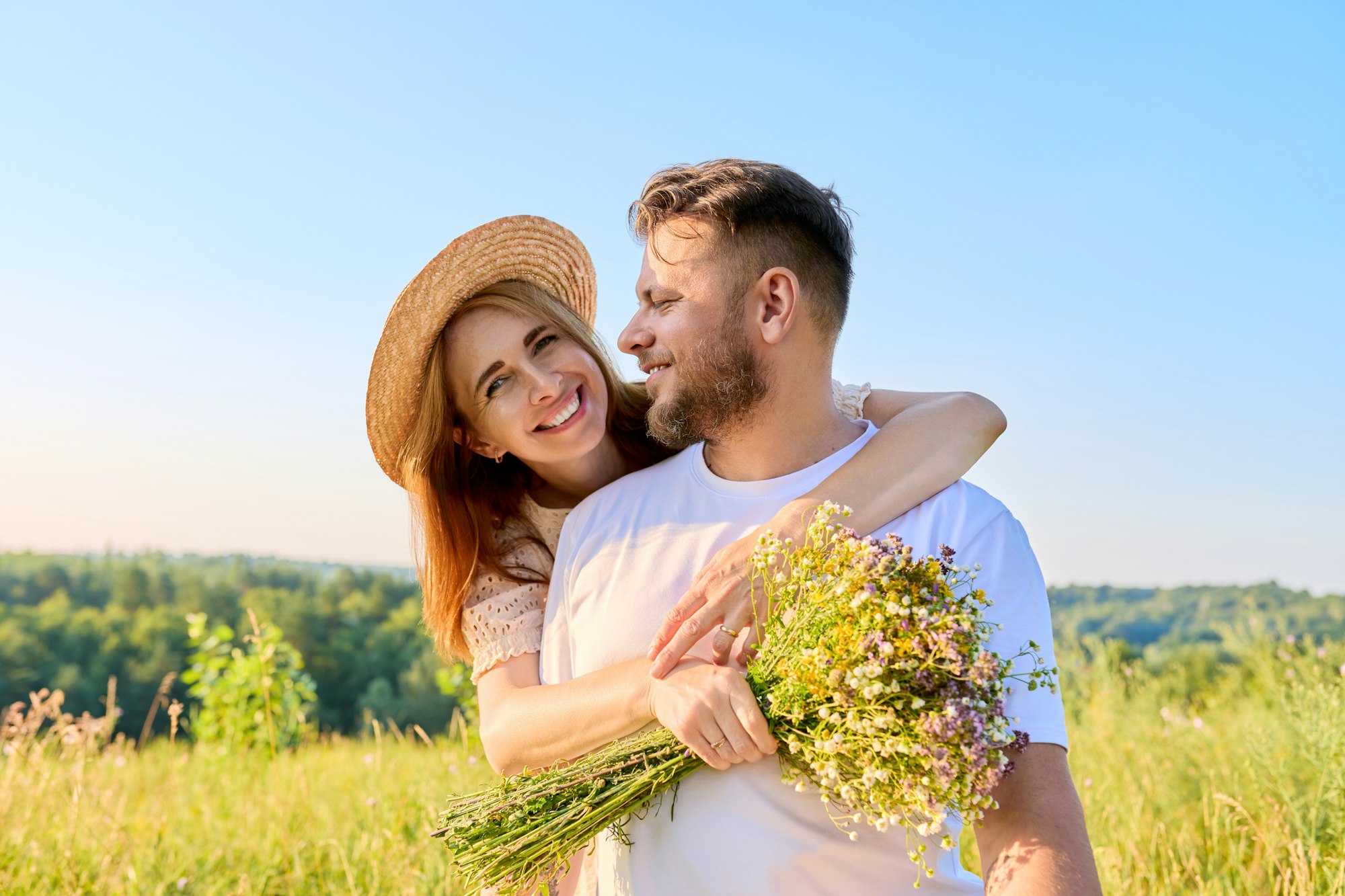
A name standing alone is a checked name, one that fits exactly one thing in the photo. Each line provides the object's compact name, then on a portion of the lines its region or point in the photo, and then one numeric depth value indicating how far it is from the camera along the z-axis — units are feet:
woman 9.39
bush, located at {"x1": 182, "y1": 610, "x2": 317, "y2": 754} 30.83
